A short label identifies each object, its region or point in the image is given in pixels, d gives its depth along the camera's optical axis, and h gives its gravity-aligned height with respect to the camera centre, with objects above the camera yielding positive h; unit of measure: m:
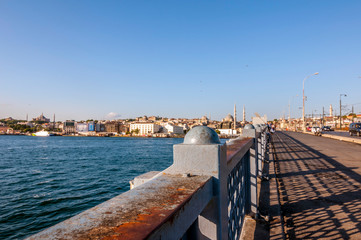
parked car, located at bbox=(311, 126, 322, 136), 29.20 -0.84
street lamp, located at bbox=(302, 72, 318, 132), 32.47 +4.24
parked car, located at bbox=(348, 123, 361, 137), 26.13 -0.44
